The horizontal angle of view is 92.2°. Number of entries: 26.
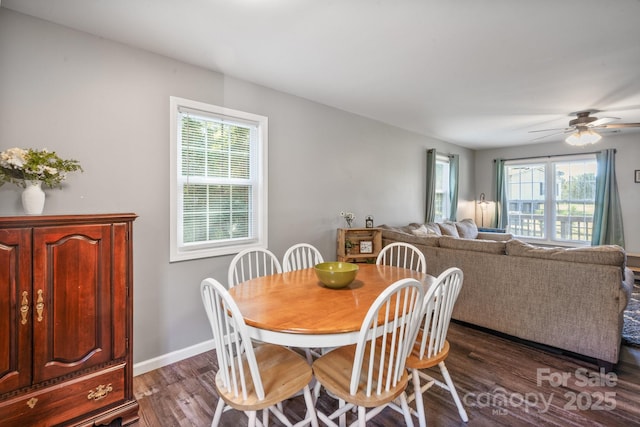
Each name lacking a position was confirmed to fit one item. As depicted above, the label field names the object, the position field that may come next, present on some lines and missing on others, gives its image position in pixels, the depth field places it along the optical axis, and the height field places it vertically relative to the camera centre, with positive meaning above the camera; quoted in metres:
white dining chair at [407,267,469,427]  1.60 -0.65
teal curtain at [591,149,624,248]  5.18 +0.08
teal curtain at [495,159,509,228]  6.54 +0.26
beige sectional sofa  2.41 -0.70
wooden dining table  1.41 -0.53
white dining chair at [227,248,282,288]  2.97 -0.58
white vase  1.75 +0.04
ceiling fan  3.81 +1.05
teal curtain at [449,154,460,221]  5.93 +0.50
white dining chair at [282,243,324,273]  2.61 -0.47
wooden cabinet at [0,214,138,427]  1.54 -0.63
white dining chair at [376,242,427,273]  3.58 -0.58
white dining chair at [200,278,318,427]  1.34 -0.84
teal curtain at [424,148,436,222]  5.41 +0.46
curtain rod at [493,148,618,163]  5.44 +1.06
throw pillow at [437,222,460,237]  5.25 -0.34
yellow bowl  1.94 -0.44
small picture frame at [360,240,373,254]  3.78 -0.47
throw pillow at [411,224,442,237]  4.51 -0.32
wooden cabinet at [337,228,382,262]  3.66 -0.43
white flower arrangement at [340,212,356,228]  3.86 -0.11
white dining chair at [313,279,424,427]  1.35 -0.82
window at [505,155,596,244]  5.67 +0.26
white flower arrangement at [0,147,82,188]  1.71 +0.22
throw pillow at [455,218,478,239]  5.58 -0.36
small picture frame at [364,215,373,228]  4.04 -0.18
